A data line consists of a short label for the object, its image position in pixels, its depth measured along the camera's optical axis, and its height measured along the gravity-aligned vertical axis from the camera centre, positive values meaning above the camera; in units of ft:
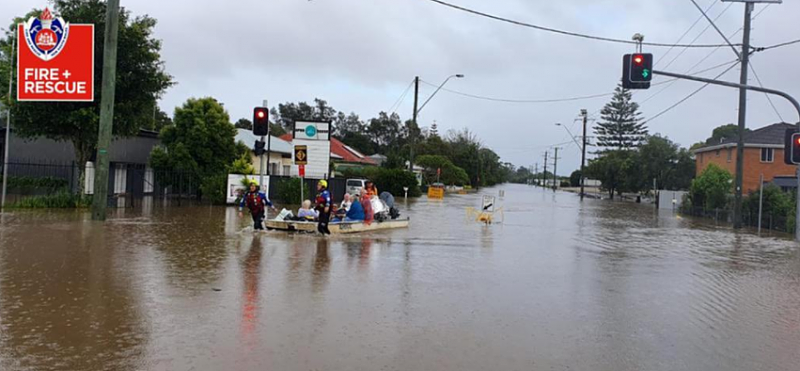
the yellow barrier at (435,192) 165.48 -0.83
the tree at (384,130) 415.44 +36.47
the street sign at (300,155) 64.64 +2.82
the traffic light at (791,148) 64.80 +5.57
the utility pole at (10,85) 68.80 +9.03
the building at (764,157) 157.79 +11.16
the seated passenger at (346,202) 62.90 -1.65
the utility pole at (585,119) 249.75 +29.43
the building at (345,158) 192.29 +9.70
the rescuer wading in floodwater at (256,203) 54.34 -1.79
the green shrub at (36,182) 93.91 -1.46
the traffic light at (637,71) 59.21 +11.47
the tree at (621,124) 351.46 +39.33
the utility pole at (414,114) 150.61 +17.27
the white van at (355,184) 127.43 +0.34
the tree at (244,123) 303.85 +27.92
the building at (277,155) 141.49 +6.16
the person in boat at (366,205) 59.11 -1.73
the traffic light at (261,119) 62.08 +5.96
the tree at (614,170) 237.45 +9.71
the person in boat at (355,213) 58.13 -2.46
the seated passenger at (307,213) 55.98 -2.56
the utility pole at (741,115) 86.69 +11.93
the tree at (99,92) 70.64 +9.69
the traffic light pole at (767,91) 65.09 +11.24
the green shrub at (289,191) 103.09 -1.28
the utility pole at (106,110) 59.00 +5.99
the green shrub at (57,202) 70.69 -3.14
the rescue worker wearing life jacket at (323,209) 52.01 -1.97
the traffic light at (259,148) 62.46 +3.22
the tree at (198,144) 105.70 +5.86
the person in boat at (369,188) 63.00 -0.19
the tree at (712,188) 109.99 +2.13
